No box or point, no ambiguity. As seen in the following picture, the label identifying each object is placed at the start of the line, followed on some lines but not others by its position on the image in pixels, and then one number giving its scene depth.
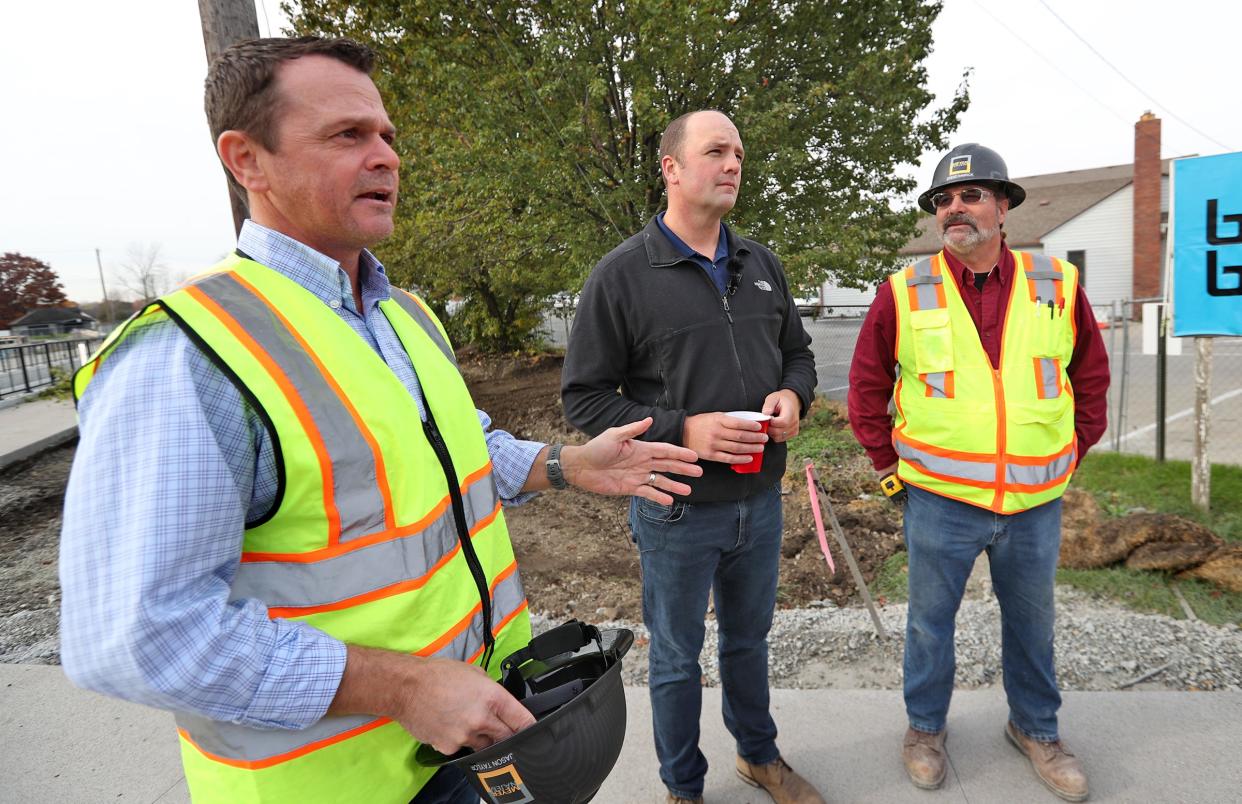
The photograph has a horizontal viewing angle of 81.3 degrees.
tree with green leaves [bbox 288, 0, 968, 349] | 7.66
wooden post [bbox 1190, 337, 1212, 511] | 5.20
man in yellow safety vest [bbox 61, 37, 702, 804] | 0.98
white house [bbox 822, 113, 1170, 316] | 28.75
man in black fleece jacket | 2.43
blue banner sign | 4.89
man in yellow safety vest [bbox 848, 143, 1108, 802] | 2.56
